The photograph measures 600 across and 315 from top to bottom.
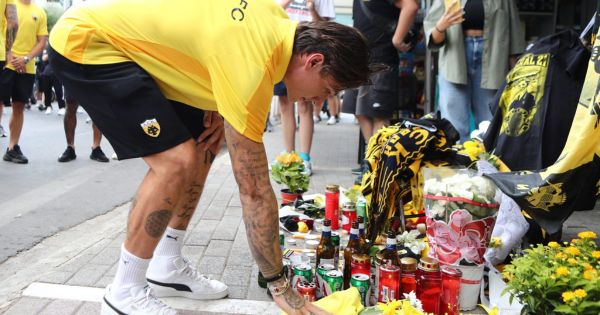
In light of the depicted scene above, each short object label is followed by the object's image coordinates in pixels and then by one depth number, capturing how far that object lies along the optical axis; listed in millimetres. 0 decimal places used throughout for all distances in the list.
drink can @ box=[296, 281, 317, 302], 2451
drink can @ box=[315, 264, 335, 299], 2533
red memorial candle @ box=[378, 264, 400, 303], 2455
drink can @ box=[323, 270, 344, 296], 2482
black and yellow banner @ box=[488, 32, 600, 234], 2484
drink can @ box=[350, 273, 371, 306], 2467
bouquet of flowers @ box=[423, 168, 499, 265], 2699
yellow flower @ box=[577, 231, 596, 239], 2268
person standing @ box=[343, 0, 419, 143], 5160
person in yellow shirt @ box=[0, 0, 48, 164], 6395
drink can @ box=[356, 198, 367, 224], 3711
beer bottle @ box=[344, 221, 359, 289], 2711
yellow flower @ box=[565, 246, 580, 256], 2128
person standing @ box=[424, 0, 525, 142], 4402
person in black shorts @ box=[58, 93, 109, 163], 6703
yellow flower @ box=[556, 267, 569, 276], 1932
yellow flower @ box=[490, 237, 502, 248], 2787
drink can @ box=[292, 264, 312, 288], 2523
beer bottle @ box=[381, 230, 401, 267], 2588
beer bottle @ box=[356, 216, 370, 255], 2824
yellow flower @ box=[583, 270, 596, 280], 1926
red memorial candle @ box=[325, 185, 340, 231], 3832
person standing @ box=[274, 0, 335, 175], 5707
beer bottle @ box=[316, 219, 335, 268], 2799
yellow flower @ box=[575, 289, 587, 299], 1826
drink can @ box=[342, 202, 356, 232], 3602
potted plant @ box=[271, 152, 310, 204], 4262
